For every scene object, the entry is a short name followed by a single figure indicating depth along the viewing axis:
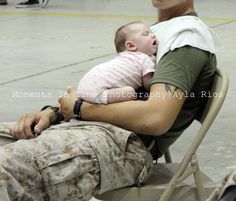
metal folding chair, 4.20
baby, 4.42
